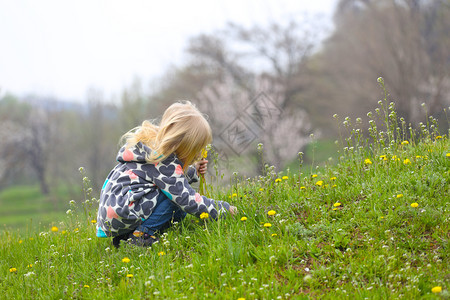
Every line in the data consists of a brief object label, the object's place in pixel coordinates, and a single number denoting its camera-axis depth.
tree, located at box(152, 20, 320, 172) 22.87
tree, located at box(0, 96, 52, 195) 39.09
